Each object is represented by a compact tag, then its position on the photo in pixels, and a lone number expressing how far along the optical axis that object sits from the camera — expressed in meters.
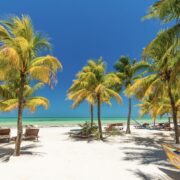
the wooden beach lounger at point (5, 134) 13.42
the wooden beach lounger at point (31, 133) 14.54
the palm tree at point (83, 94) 16.07
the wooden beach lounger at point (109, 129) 19.67
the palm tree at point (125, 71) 21.42
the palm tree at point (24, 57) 8.16
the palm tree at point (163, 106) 17.98
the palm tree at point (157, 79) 11.53
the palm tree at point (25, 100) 11.88
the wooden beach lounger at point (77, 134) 16.14
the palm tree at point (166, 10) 7.05
